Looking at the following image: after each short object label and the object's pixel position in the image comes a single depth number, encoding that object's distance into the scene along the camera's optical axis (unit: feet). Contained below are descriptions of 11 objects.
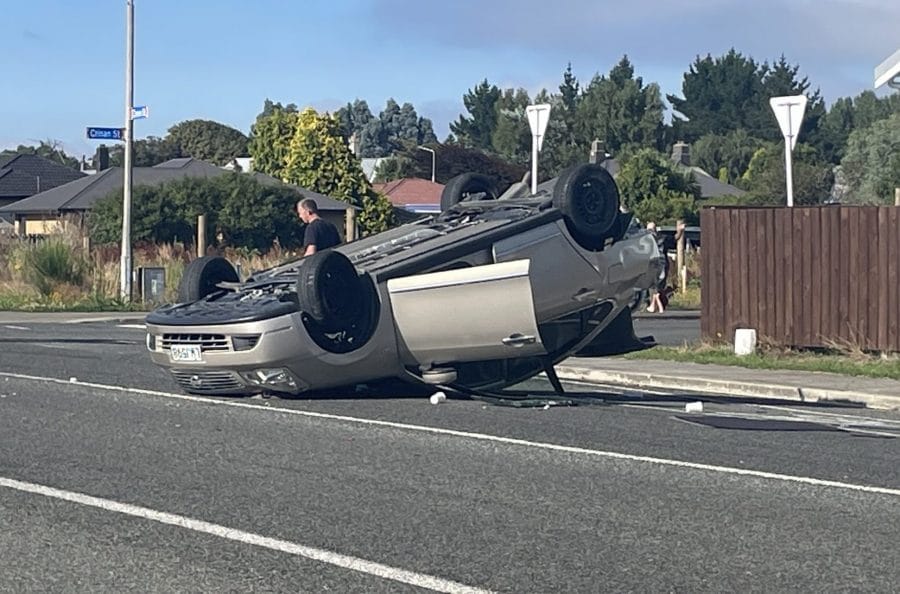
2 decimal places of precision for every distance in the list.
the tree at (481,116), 414.41
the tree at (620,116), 327.88
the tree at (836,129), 346.74
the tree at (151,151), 326.85
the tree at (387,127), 519.60
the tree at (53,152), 412.16
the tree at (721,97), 377.79
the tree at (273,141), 220.84
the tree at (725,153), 338.75
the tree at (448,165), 279.28
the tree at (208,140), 345.10
